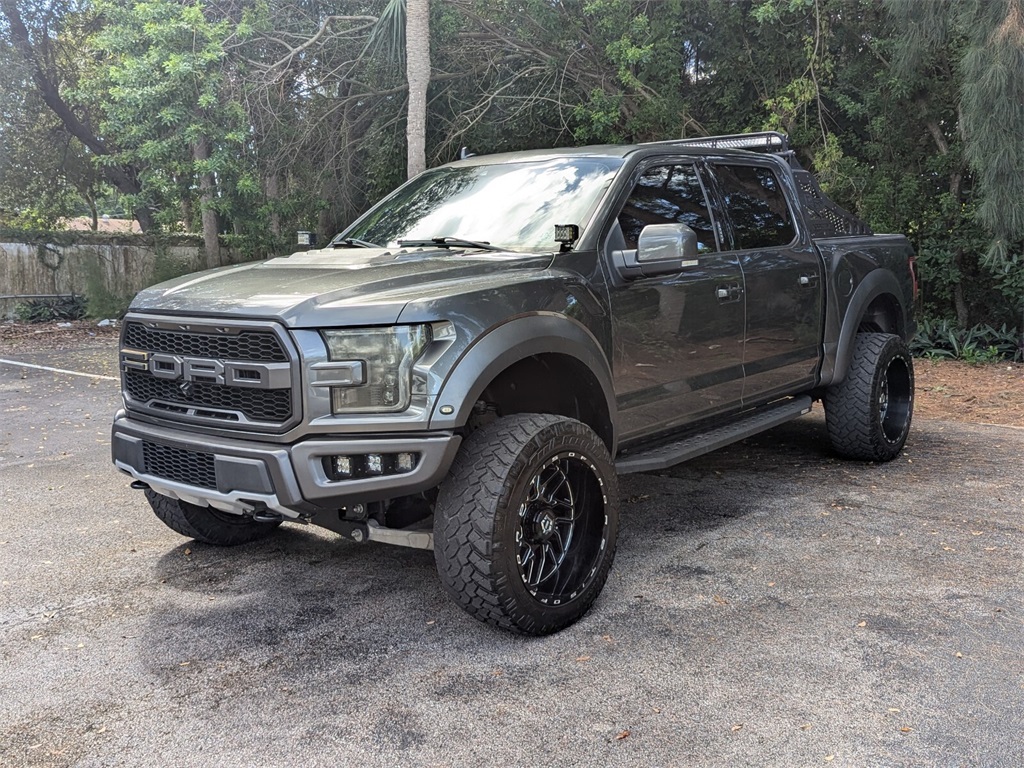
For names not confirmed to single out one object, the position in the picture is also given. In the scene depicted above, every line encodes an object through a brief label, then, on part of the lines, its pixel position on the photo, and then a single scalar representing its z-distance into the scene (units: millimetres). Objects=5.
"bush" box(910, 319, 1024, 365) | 11367
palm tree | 11250
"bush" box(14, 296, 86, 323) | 18438
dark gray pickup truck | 3439
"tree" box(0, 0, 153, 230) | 18766
